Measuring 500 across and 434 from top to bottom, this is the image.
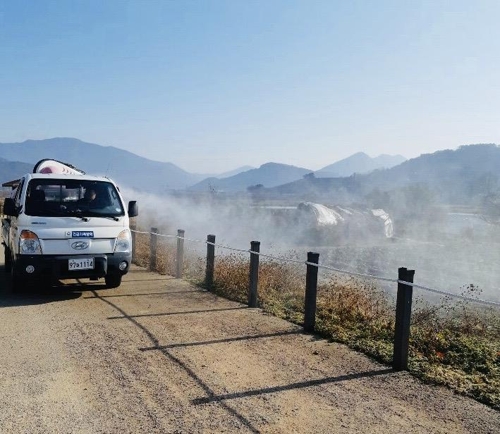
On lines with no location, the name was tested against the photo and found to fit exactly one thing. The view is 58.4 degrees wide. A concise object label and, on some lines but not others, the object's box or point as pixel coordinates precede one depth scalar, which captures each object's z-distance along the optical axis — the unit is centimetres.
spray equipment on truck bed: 1241
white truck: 767
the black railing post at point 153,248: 1188
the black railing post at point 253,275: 776
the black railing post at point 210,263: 938
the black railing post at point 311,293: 630
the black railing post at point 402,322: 486
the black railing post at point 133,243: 1358
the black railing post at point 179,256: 1063
